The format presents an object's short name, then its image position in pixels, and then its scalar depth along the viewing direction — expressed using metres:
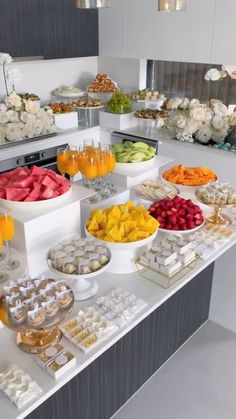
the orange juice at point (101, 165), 1.83
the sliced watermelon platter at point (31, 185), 1.56
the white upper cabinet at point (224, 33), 3.04
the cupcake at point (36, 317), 1.12
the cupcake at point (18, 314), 1.12
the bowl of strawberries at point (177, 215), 1.72
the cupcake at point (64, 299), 1.20
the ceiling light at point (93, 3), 1.66
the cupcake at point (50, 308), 1.15
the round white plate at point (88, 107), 3.90
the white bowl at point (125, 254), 1.53
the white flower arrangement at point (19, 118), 3.31
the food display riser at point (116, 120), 3.86
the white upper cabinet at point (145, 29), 3.52
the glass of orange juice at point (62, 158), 1.85
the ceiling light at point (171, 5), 1.72
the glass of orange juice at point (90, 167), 1.81
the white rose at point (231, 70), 3.30
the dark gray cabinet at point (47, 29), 3.20
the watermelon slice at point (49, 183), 1.61
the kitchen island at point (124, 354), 1.20
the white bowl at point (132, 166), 2.04
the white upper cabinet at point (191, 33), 3.18
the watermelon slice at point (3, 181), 1.63
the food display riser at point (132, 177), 2.01
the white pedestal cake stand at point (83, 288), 1.45
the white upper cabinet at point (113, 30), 3.78
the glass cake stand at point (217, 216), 1.86
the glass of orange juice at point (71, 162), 1.83
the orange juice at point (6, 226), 1.36
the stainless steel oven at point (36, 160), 3.23
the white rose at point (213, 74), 3.30
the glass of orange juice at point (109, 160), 1.85
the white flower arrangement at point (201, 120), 3.24
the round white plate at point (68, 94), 3.96
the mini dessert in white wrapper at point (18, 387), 1.06
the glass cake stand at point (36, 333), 1.12
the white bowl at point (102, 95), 4.12
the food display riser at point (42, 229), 1.50
